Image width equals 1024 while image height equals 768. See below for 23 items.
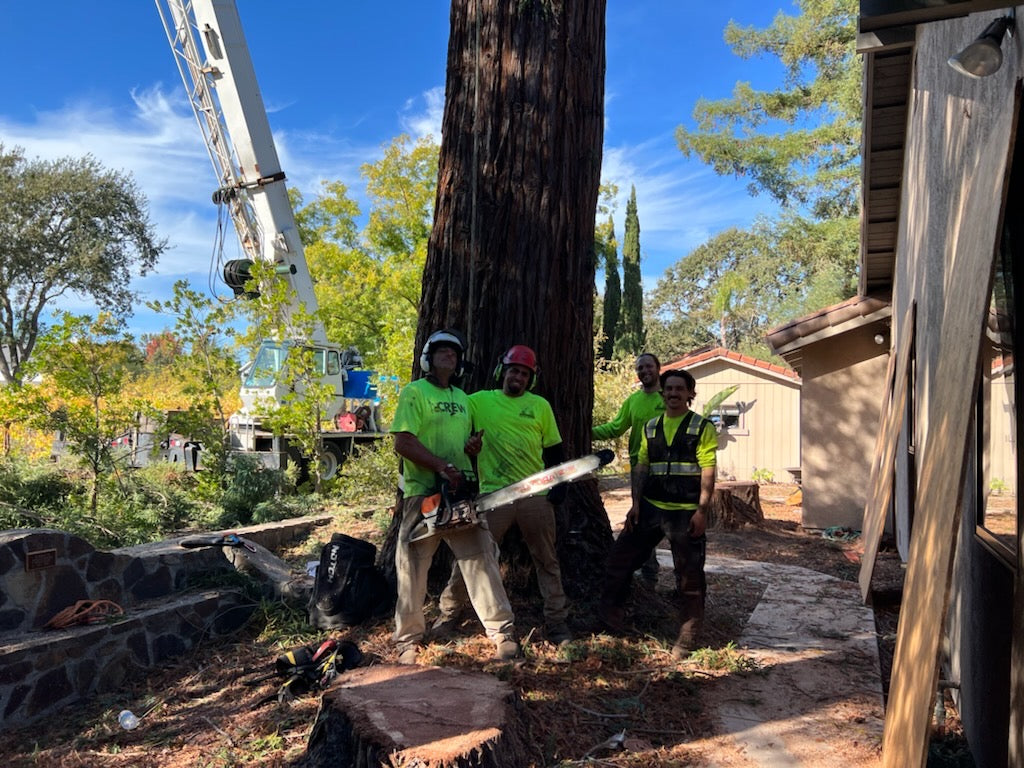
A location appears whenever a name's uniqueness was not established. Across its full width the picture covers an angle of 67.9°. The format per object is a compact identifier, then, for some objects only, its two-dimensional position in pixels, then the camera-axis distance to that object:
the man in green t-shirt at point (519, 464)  4.80
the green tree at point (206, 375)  10.37
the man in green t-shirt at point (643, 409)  6.23
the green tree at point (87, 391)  8.98
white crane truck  12.45
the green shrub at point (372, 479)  11.16
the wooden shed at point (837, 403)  10.86
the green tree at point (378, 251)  25.80
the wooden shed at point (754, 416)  19.64
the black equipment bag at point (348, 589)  5.11
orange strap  4.90
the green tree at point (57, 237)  26.83
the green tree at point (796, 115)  22.98
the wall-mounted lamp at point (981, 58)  2.36
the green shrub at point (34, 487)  9.12
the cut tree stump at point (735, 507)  10.94
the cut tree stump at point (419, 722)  2.92
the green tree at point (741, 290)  32.16
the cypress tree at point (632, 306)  35.06
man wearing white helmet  4.49
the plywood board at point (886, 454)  5.90
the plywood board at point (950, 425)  2.30
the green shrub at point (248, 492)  9.75
